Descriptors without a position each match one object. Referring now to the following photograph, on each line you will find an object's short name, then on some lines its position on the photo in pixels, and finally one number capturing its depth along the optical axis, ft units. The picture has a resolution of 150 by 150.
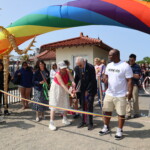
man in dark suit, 14.38
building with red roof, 41.34
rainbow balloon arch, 13.67
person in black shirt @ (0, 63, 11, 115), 19.71
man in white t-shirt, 12.01
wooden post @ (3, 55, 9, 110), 19.22
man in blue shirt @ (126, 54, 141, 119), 17.08
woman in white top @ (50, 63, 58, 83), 24.64
